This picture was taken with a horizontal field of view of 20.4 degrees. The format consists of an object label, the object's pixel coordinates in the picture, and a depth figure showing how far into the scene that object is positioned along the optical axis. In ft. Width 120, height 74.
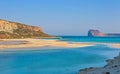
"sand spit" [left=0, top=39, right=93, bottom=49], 244.61
